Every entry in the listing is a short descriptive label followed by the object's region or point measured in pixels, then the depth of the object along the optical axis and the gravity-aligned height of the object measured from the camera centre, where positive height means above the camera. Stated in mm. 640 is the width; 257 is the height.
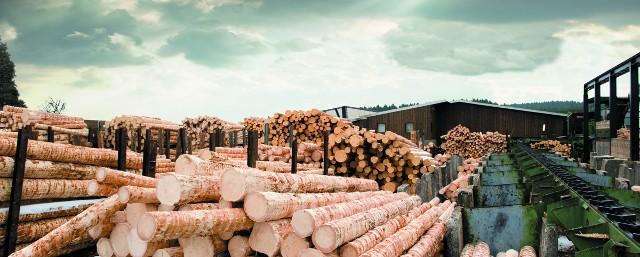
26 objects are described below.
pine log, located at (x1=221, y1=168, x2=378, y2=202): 4297 -483
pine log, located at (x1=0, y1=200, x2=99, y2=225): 6578 -1106
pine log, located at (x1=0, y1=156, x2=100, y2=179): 6582 -530
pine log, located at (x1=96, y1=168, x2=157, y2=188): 5461 -522
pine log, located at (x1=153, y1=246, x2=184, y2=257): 4391 -1076
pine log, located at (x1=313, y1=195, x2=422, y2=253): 3986 -849
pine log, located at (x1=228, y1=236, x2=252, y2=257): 4398 -1015
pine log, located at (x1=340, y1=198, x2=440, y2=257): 4211 -998
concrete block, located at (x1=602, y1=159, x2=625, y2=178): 10517 -572
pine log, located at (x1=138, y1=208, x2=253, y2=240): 3816 -727
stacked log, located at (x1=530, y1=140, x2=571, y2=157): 27797 -396
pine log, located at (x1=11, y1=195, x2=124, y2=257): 4949 -1027
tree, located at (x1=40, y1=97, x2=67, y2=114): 46594 +2772
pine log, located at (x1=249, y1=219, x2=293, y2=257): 4266 -901
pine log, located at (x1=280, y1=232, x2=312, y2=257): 4164 -942
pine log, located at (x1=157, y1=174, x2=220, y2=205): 4223 -477
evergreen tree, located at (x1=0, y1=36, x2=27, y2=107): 37000 +4002
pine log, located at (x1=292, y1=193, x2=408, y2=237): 4070 -742
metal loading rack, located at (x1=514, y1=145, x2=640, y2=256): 2986 -608
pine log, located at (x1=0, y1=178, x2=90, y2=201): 6609 -803
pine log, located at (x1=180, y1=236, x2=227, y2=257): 4316 -998
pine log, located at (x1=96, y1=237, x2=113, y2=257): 4970 -1168
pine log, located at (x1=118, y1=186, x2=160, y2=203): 4559 -578
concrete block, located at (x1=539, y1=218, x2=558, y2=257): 4188 -897
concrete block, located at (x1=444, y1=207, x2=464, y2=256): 5617 -1132
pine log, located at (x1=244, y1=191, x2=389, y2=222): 4184 -630
